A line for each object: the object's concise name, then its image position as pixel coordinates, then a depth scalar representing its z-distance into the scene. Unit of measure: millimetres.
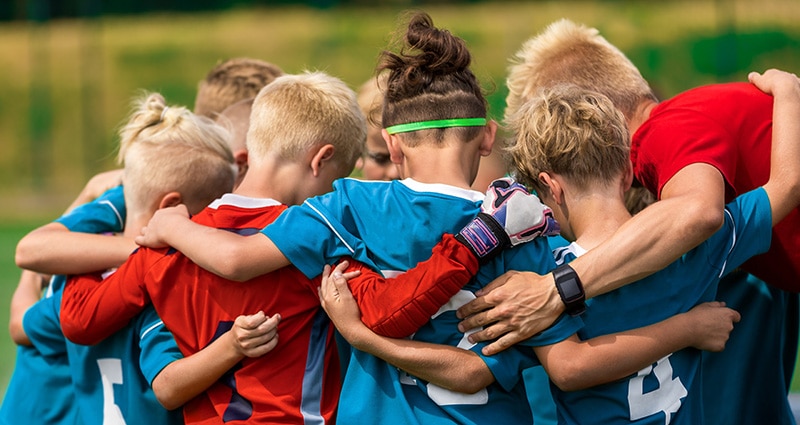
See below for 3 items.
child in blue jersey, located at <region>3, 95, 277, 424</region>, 6061
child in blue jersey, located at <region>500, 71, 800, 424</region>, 5129
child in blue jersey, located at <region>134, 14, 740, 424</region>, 4984
